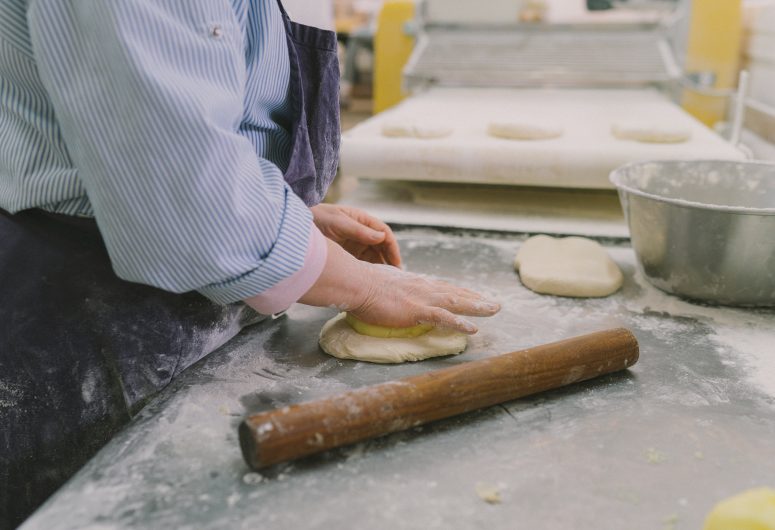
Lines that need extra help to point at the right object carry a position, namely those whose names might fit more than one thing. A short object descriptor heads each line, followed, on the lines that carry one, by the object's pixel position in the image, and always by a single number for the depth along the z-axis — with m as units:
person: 0.74
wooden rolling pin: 0.74
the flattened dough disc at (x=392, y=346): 1.03
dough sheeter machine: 1.85
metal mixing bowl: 1.16
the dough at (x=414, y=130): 2.02
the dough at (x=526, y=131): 1.98
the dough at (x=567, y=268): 1.30
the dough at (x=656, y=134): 1.92
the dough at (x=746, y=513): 0.61
